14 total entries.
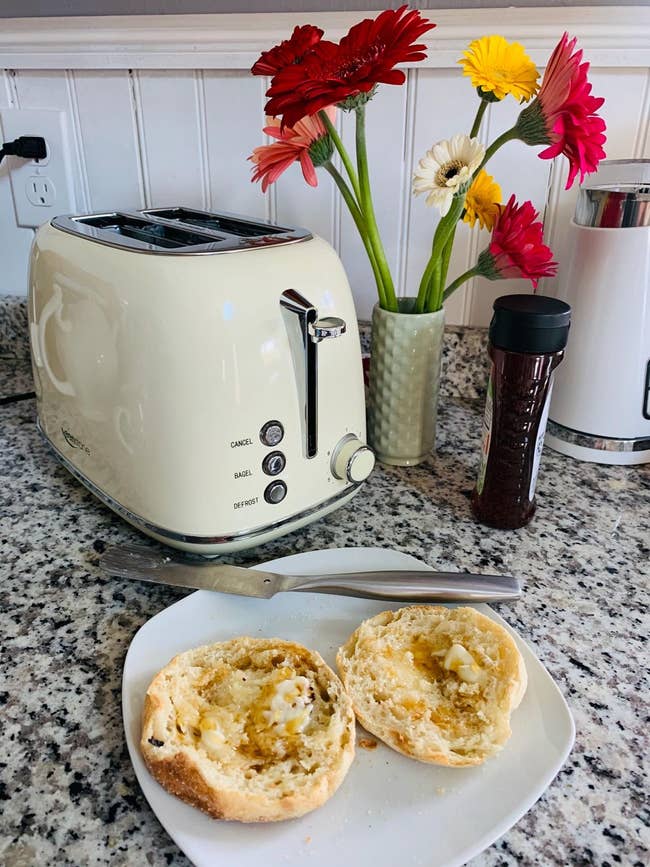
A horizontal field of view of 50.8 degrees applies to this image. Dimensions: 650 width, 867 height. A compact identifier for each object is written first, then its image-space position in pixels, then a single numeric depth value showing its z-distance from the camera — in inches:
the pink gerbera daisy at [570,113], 23.2
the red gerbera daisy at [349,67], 22.7
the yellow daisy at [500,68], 24.6
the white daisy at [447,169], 24.8
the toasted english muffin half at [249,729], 16.1
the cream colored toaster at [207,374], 21.9
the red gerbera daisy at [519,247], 27.7
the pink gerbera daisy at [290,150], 26.8
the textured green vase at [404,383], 30.1
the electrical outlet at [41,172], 38.0
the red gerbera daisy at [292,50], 24.3
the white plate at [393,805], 15.6
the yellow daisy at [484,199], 30.0
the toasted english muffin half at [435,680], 17.9
